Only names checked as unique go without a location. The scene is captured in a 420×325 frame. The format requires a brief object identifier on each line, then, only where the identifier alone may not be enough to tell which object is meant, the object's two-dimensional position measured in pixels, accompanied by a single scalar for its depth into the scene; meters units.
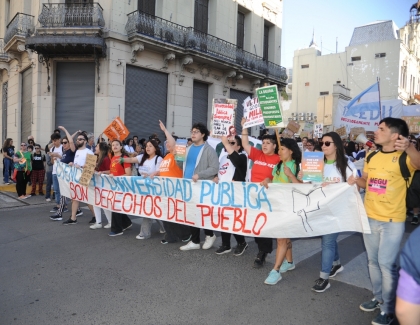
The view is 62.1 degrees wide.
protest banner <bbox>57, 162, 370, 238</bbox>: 4.12
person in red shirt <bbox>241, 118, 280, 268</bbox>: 4.70
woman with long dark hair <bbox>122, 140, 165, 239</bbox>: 6.27
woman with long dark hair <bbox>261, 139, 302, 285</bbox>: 4.32
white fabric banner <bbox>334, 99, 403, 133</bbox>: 11.23
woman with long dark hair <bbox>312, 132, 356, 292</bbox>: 4.07
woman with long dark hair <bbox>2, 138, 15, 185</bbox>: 12.86
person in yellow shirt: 3.28
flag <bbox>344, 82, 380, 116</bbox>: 10.82
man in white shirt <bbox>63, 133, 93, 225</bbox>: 7.32
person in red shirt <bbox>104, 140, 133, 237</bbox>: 6.48
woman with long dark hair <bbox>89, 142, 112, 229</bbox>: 6.99
